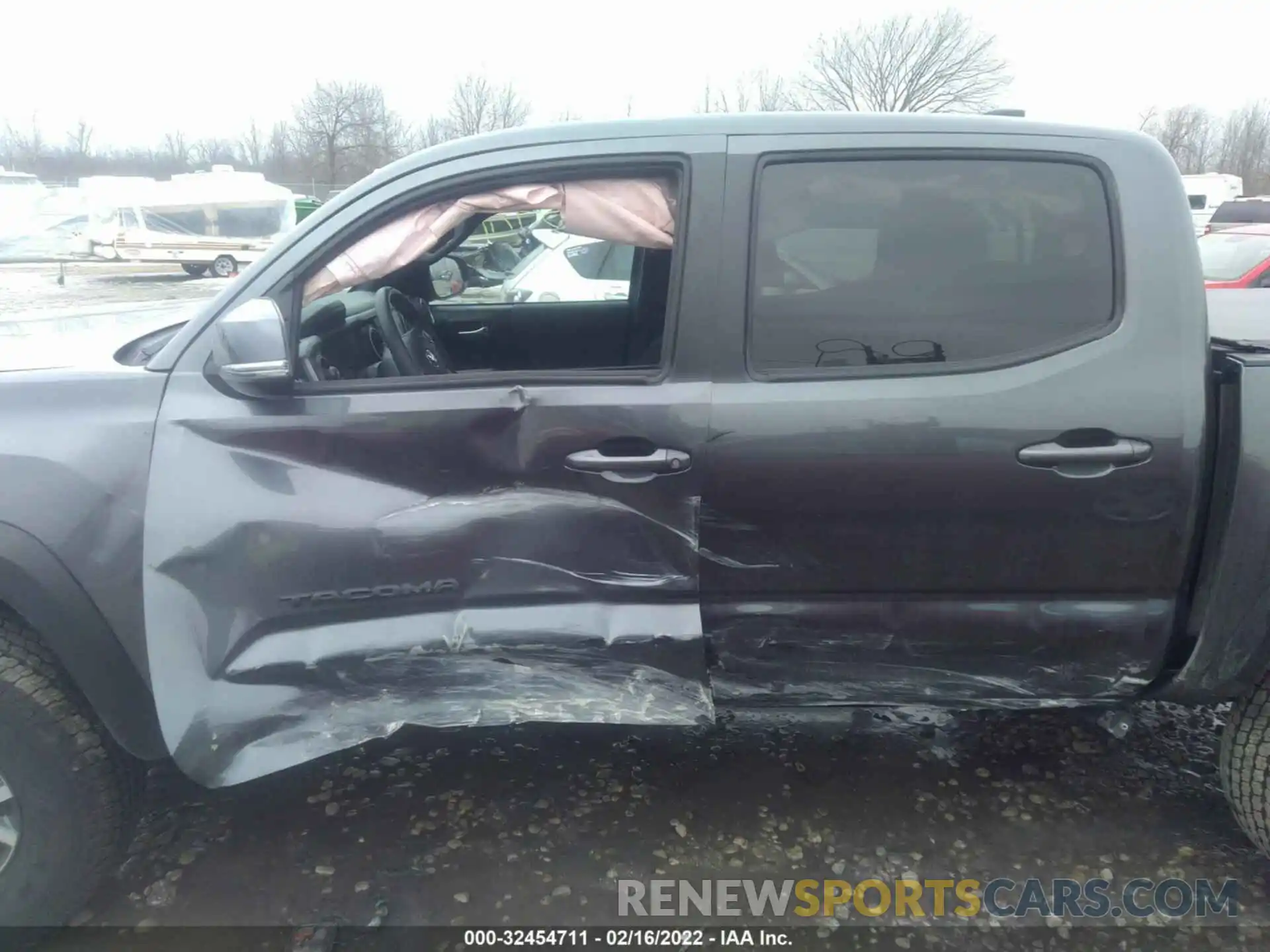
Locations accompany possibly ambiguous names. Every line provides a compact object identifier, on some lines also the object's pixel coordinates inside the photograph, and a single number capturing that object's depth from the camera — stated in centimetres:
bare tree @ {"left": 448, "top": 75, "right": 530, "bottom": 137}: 4897
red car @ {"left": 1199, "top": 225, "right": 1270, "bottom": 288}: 878
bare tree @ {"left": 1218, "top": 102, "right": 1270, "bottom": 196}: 5141
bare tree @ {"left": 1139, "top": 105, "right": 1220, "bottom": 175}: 5506
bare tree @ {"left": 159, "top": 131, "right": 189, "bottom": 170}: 5266
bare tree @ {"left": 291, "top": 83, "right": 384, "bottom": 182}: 5072
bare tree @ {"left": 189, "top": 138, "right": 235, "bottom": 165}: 5509
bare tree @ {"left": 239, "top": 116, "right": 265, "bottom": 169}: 5697
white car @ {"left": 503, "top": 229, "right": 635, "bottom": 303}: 422
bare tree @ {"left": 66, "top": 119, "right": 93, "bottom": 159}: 6109
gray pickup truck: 211
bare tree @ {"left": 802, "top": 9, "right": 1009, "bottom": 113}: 4188
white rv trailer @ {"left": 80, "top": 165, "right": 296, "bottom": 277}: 2556
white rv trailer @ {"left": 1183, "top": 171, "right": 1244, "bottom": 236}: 2877
